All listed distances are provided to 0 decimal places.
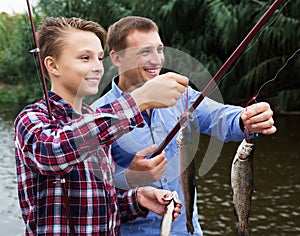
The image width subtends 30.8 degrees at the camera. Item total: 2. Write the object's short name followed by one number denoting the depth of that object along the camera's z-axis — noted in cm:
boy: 175
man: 242
